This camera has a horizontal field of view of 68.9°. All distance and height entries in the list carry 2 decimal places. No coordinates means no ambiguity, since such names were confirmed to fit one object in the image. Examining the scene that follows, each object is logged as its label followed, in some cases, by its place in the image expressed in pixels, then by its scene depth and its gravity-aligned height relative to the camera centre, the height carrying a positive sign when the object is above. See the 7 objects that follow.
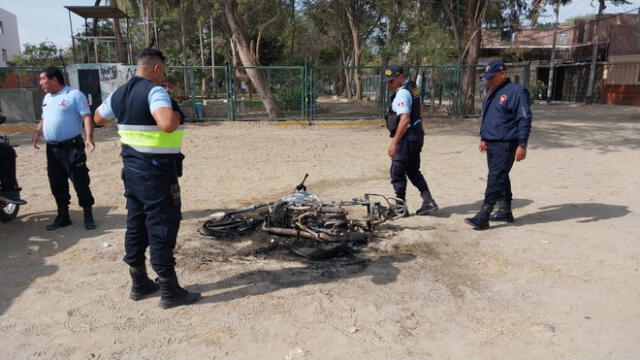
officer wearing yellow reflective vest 3.21 -0.50
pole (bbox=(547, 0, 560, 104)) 31.93 +1.81
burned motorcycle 4.52 -1.38
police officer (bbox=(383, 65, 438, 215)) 5.29 -0.49
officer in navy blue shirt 4.95 -0.40
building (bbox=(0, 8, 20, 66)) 48.91 +5.78
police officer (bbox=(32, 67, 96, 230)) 5.07 -0.52
